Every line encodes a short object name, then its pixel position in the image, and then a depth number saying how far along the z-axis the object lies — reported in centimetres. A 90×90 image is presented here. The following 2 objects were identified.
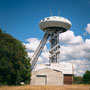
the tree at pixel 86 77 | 9652
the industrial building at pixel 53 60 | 6219
